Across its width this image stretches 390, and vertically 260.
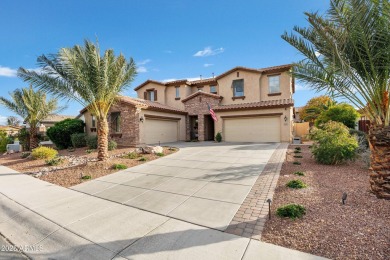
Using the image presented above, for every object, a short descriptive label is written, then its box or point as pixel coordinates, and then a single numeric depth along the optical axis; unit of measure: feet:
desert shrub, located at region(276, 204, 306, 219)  13.14
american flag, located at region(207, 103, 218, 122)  56.86
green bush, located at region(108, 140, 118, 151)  45.57
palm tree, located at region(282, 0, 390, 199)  14.39
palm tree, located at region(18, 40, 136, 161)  28.45
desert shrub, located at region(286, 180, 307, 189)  18.61
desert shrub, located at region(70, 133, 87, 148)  53.01
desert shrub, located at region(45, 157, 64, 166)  33.65
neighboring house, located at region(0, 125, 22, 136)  128.55
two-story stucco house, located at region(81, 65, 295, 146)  52.75
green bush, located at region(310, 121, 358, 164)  26.76
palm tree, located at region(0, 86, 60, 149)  52.54
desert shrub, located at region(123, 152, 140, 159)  36.29
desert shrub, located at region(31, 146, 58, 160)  38.78
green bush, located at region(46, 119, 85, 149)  55.02
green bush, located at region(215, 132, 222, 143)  60.49
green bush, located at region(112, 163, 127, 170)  28.81
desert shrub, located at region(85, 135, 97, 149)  49.08
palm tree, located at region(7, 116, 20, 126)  155.70
